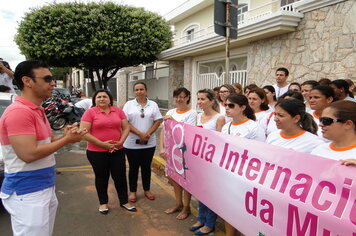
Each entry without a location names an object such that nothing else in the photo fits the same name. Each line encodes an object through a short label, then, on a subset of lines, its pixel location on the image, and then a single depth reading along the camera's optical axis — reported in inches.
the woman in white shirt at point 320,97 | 114.7
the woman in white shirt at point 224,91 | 165.2
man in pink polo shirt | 70.9
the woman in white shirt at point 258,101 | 139.9
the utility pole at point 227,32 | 179.6
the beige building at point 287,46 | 218.5
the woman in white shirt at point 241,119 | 106.5
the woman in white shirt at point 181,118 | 133.9
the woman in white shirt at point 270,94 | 162.4
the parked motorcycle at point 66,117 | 394.6
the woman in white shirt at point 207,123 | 117.9
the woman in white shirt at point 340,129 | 71.3
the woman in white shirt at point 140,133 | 148.9
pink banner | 62.0
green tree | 427.2
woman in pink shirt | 129.5
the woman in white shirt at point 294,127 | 87.7
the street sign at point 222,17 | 180.2
